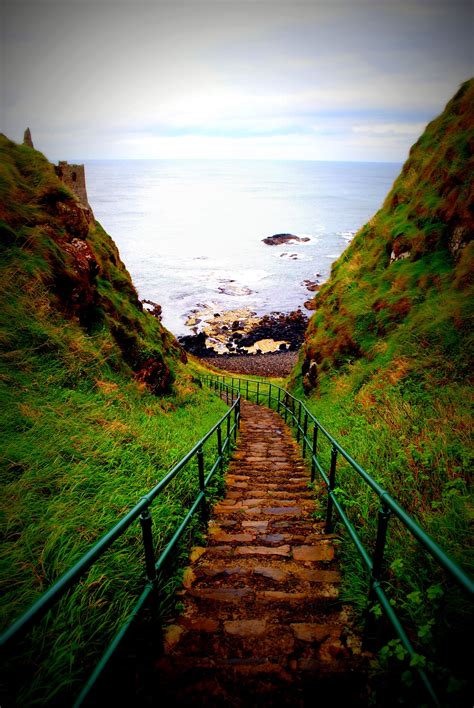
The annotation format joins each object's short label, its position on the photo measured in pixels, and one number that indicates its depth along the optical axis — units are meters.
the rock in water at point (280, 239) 81.00
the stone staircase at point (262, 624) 1.98
